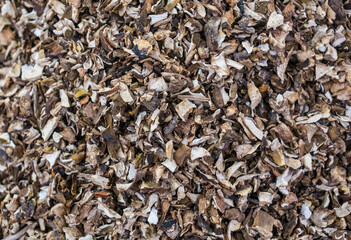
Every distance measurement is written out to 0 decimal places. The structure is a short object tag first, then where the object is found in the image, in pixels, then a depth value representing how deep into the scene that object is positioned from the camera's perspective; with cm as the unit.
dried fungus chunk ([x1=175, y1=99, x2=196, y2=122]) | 37
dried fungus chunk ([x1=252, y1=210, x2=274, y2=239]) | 38
